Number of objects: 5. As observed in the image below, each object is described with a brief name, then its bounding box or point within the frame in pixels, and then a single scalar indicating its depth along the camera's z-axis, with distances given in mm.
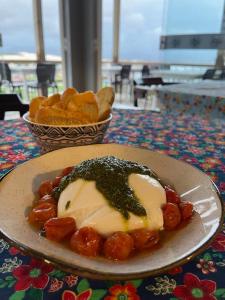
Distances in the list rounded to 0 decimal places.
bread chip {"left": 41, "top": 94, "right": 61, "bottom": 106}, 721
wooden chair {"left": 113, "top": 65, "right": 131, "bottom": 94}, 5218
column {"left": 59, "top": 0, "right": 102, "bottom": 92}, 4129
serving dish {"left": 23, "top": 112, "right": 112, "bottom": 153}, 628
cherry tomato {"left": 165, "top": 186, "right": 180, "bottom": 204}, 419
